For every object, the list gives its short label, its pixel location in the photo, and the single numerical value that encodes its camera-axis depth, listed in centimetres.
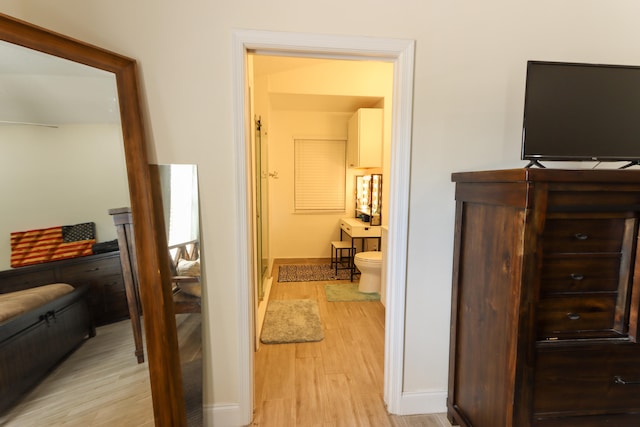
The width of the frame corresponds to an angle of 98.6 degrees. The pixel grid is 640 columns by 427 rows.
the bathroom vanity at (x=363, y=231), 374
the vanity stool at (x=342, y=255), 404
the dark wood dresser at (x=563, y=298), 99
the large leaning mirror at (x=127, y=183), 99
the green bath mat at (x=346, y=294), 318
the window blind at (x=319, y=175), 454
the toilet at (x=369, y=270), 320
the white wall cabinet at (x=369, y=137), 366
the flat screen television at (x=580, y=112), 119
